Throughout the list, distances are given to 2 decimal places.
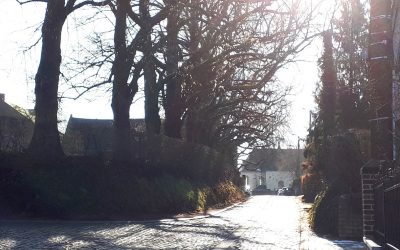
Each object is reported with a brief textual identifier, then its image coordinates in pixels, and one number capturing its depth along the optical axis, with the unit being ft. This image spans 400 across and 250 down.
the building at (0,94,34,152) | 73.46
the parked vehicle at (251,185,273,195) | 335.51
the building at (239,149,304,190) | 234.38
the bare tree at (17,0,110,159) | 70.90
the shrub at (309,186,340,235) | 56.08
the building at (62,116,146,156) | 82.02
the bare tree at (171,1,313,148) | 63.62
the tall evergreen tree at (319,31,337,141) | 84.99
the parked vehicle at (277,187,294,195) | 274.85
